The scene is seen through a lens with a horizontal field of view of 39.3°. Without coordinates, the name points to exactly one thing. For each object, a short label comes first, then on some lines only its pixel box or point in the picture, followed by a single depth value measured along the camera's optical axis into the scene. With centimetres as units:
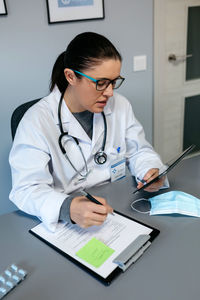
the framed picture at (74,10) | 178
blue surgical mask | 95
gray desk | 68
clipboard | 73
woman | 95
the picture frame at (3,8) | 161
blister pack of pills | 69
